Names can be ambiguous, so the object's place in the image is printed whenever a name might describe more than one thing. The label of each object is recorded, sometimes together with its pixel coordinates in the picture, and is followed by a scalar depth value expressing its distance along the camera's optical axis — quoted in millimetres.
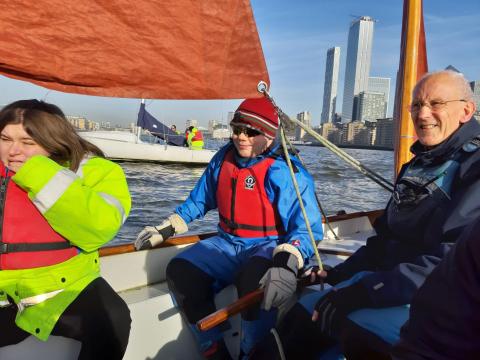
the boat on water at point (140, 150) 17219
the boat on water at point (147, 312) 1472
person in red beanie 1822
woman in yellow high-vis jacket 1298
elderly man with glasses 1356
